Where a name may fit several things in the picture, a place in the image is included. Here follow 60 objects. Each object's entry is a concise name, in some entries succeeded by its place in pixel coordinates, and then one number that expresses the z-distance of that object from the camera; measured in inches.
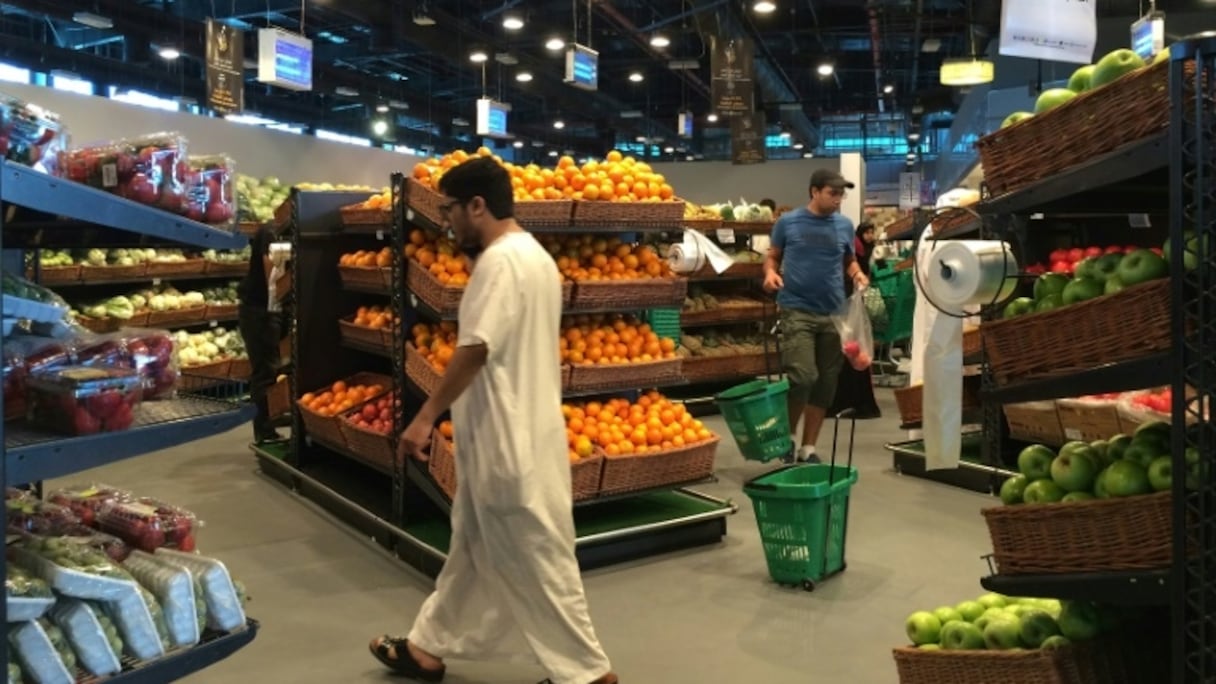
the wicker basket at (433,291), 196.9
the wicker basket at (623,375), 210.2
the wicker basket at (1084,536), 86.1
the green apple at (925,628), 113.3
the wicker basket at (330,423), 245.5
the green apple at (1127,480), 89.2
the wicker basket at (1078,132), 83.6
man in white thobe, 129.2
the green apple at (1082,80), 95.0
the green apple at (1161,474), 86.7
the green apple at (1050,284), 96.3
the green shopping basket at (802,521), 177.9
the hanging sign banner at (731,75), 581.3
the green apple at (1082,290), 90.4
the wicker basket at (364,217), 236.8
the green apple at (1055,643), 97.3
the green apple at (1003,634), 104.8
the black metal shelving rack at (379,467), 204.4
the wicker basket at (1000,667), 96.6
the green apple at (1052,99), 94.7
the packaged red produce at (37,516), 94.5
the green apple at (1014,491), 100.7
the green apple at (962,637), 108.0
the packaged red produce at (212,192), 98.6
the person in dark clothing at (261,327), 299.4
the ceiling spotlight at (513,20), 563.6
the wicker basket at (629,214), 214.1
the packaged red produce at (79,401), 85.7
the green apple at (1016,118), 97.2
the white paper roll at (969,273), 105.4
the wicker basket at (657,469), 201.3
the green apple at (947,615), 114.0
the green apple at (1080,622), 98.9
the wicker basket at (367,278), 233.8
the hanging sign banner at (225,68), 461.3
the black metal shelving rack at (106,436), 77.4
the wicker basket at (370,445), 223.3
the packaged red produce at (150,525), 102.0
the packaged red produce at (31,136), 81.4
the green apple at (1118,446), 94.7
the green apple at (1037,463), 101.3
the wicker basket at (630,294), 213.9
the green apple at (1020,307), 99.0
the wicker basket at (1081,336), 83.9
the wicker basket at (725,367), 384.2
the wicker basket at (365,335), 235.3
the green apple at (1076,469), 94.7
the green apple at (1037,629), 102.0
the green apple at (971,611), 113.8
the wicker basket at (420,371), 200.1
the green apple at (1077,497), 91.9
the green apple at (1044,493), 96.0
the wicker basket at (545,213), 205.8
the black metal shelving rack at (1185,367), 79.3
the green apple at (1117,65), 90.4
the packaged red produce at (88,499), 103.5
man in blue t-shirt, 269.0
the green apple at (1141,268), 85.7
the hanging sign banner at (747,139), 770.2
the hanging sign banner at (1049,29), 257.9
